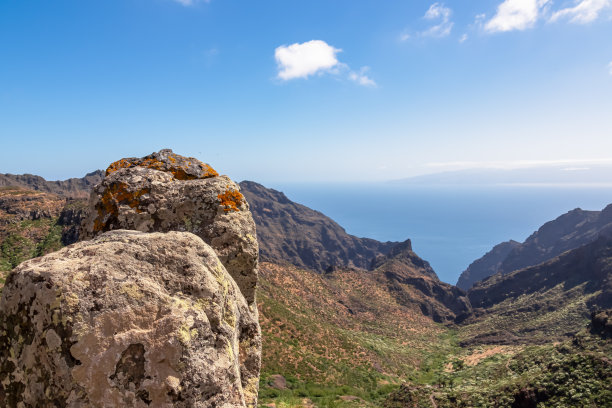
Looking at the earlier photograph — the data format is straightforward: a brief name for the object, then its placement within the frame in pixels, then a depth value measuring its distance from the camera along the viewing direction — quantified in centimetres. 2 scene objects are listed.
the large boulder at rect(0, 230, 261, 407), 342
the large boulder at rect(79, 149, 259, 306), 727
